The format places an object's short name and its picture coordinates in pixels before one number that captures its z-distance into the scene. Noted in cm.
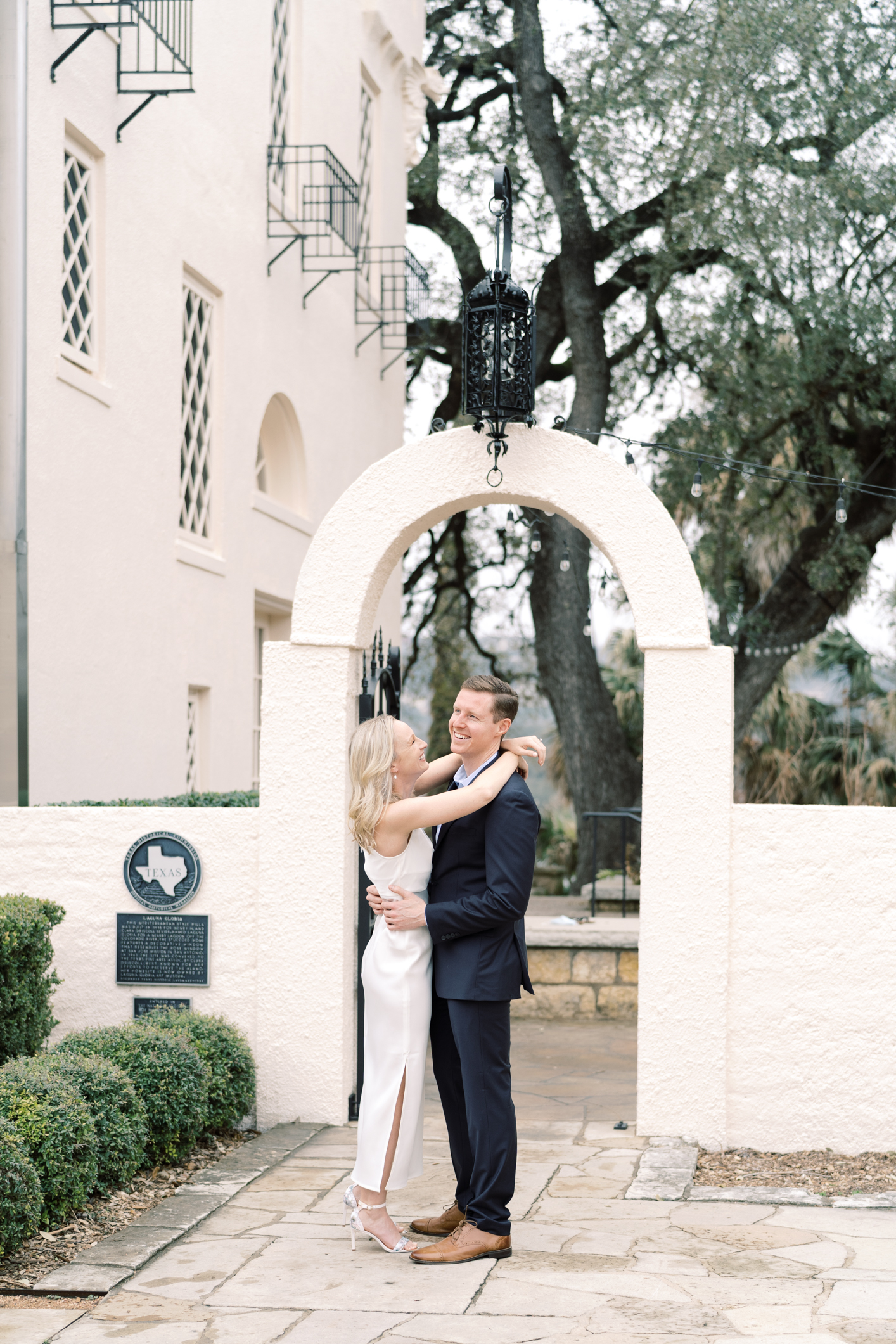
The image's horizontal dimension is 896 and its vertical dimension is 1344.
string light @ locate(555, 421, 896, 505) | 659
